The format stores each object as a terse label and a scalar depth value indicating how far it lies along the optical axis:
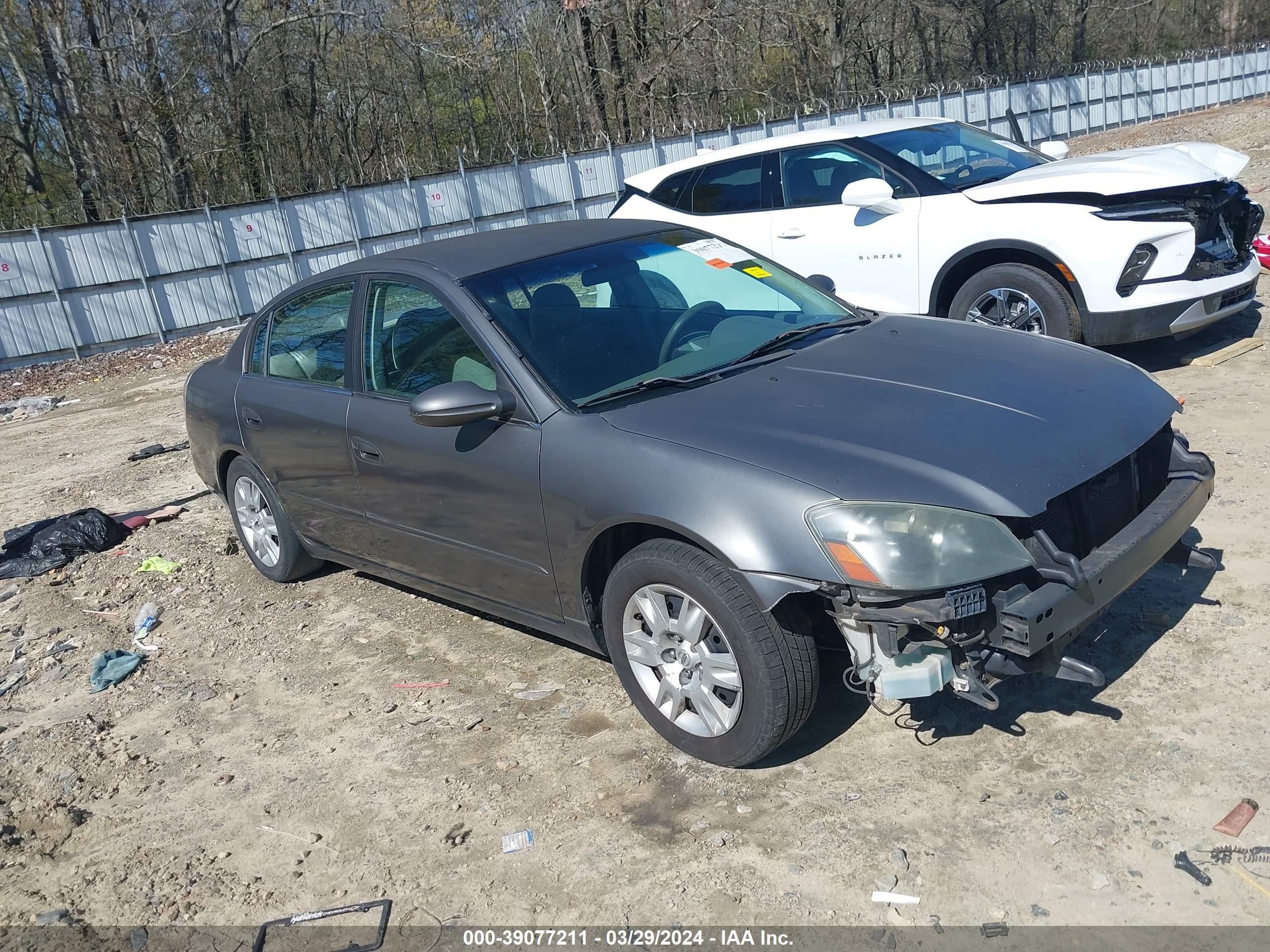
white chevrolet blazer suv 6.34
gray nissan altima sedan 3.07
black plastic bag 6.51
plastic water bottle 5.50
